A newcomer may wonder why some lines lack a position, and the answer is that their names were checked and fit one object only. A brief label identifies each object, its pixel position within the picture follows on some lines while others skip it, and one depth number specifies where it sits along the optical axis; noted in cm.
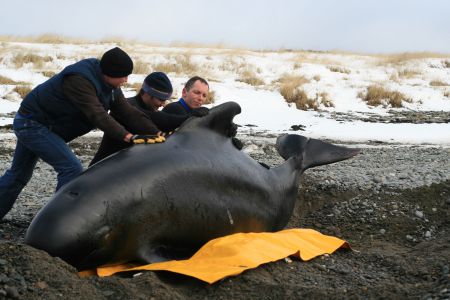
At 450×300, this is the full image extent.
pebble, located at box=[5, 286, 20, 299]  389
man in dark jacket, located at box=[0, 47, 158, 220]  564
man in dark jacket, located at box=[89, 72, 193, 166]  654
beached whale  492
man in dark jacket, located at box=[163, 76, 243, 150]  770
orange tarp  493
